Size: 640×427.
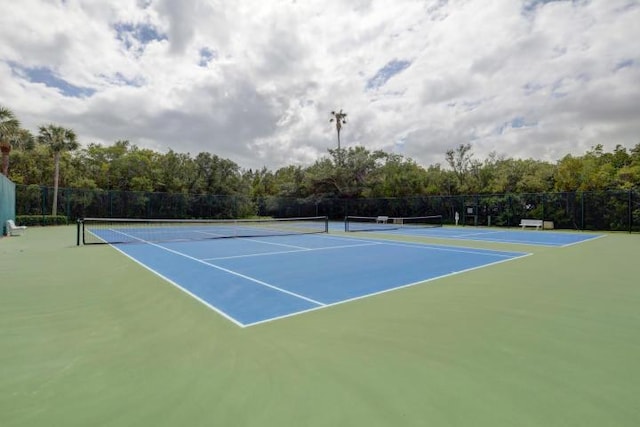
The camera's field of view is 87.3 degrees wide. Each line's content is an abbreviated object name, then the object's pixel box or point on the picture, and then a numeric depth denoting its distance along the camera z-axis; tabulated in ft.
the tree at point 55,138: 79.36
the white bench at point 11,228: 47.94
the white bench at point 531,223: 64.75
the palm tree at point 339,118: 133.90
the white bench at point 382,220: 83.28
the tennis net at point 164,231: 45.51
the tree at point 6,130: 75.15
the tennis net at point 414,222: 77.10
